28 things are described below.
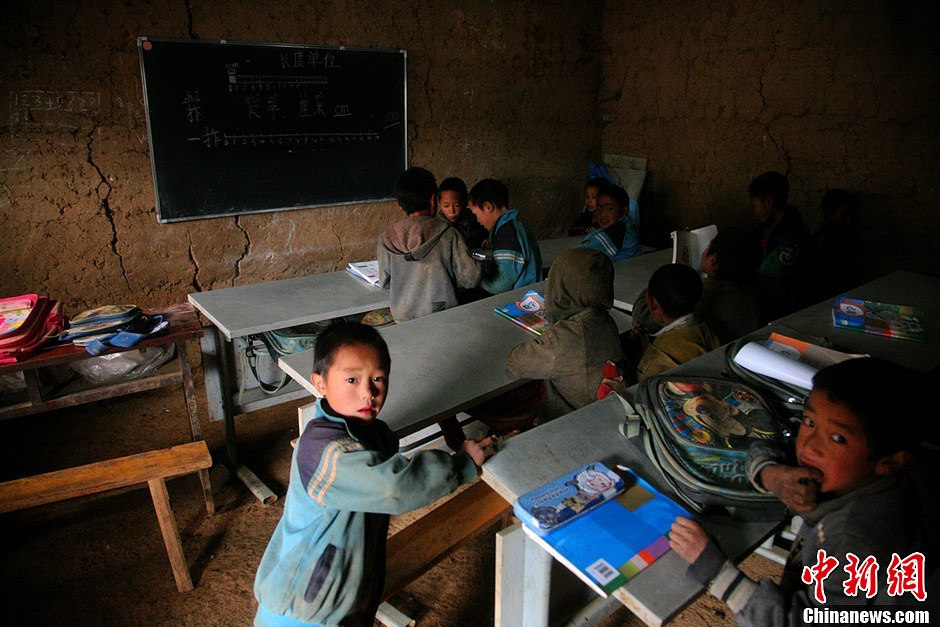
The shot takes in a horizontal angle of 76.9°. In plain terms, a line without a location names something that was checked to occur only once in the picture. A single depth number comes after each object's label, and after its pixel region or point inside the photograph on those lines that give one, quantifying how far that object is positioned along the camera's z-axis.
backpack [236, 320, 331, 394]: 2.96
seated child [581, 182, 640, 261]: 3.49
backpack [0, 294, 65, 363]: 2.16
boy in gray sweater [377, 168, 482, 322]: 2.68
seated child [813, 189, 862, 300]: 3.63
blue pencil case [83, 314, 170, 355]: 2.25
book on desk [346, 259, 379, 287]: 3.12
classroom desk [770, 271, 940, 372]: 2.03
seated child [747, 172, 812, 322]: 3.15
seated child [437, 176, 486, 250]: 3.19
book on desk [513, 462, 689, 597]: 1.07
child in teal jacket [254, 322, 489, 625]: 1.21
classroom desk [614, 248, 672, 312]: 2.90
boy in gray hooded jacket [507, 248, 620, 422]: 1.97
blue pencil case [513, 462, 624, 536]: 1.15
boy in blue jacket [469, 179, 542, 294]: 2.96
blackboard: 3.31
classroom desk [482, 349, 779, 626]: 1.21
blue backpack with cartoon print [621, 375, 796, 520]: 1.21
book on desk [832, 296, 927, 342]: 2.18
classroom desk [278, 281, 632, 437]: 1.80
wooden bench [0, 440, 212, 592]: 1.97
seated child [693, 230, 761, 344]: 2.38
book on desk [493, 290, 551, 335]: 2.37
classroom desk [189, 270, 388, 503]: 2.64
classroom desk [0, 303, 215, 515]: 2.22
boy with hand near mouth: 1.03
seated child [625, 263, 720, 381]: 1.98
